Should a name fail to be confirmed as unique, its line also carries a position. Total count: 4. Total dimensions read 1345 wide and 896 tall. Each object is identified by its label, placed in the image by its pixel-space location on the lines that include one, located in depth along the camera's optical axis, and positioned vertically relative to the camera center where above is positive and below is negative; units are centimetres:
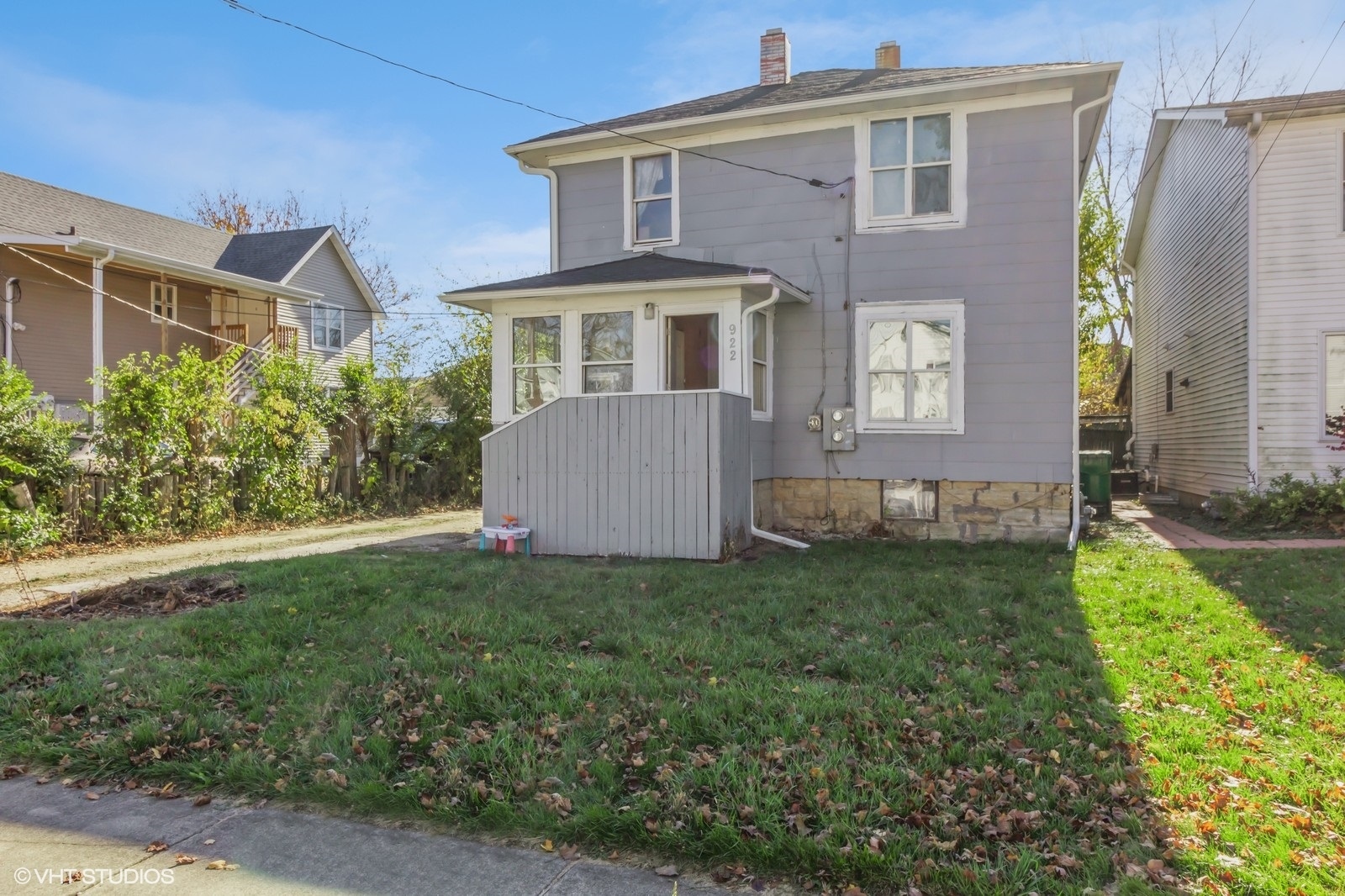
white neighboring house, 1110 +209
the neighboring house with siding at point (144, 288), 1553 +323
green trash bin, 1223 -53
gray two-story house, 893 +132
